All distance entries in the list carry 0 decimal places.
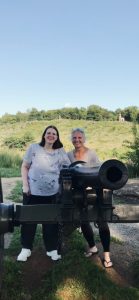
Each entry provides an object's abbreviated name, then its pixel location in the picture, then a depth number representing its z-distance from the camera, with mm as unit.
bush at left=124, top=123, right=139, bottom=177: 8223
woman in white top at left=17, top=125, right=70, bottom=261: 2606
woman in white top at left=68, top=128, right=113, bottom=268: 2591
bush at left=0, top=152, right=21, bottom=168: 12970
